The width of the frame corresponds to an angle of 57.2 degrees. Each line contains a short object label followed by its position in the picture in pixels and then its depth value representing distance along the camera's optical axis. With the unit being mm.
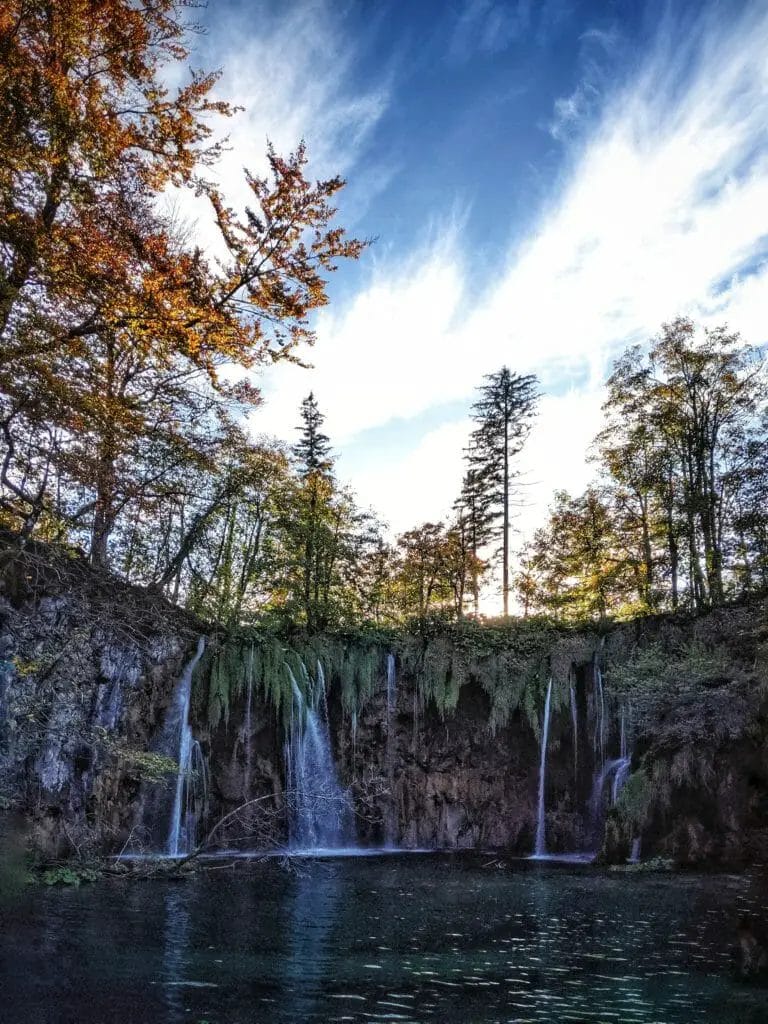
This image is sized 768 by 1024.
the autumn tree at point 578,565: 23188
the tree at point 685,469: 19719
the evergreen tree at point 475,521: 33844
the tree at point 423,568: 33719
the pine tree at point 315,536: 24167
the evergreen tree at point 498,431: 33281
